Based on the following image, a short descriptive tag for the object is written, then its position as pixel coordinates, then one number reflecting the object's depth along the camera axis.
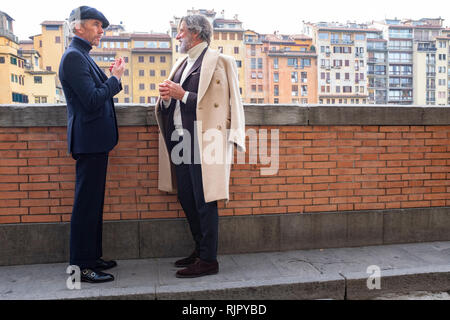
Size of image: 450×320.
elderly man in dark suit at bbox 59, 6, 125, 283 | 3.57
